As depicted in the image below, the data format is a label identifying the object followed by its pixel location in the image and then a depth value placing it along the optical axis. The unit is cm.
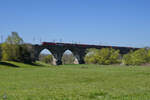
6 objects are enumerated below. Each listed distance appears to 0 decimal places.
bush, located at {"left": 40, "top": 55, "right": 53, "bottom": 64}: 14212
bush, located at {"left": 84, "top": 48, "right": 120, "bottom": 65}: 7791
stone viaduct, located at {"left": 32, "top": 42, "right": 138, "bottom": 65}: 9506
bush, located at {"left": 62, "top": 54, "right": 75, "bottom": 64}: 17478
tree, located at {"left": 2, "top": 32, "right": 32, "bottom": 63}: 6316
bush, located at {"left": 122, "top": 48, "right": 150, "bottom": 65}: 7088
